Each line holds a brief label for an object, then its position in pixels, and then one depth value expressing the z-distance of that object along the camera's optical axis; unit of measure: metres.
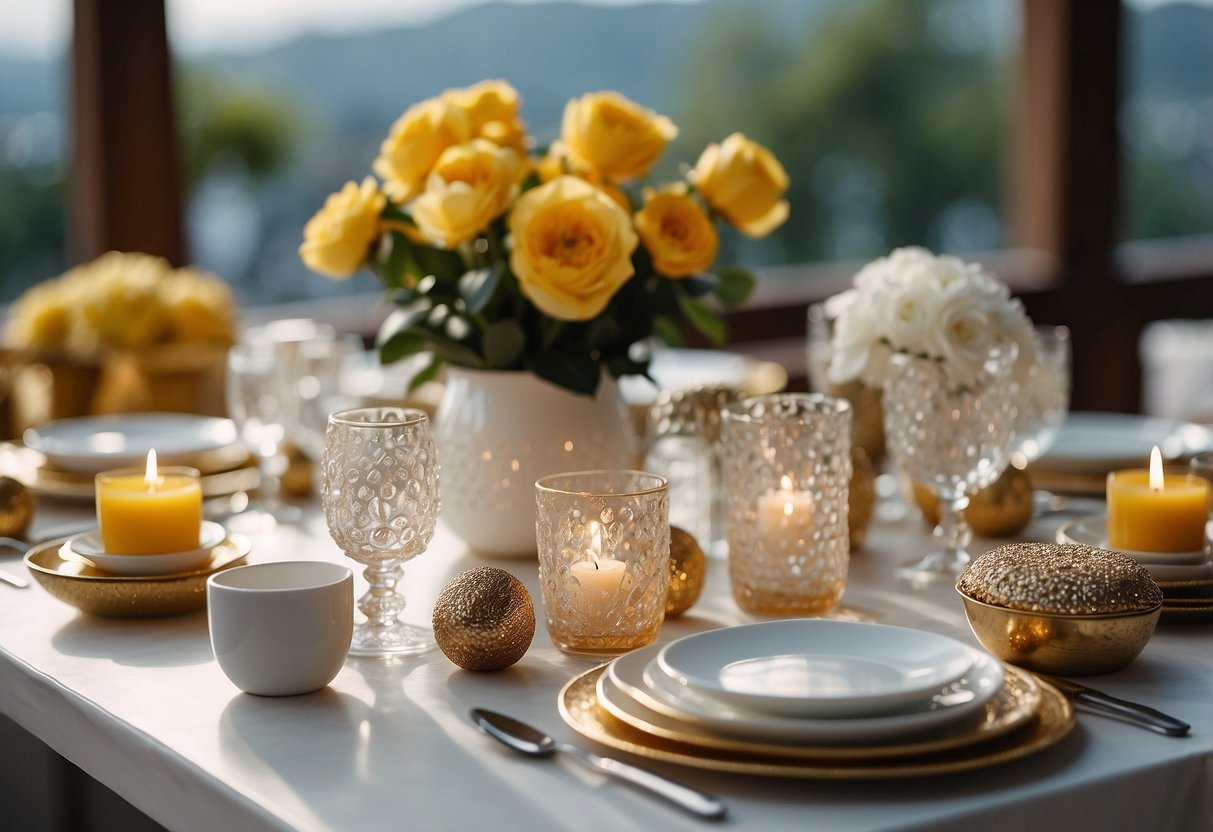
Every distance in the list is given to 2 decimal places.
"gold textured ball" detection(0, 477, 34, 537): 1.41
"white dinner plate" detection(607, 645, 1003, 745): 0.79
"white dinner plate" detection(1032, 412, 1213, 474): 1.60
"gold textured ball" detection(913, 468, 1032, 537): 1.39
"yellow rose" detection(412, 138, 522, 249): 1.24
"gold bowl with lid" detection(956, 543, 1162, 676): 0.96
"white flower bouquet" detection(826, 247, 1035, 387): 1.22
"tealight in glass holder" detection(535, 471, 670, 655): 1.02
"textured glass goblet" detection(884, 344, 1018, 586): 1.25
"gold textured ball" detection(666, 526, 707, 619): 1.14
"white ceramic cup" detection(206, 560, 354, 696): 0.95
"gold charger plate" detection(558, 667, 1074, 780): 0.77
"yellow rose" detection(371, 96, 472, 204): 1.34
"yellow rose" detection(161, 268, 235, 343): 2.11
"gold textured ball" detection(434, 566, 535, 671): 0.99
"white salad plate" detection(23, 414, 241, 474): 1.64
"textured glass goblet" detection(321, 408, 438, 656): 1.07
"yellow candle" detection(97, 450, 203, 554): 1.20
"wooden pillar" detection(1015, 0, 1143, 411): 4.39
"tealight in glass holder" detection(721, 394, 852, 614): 1.17
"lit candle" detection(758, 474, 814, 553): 1.16
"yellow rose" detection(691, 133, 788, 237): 1.37
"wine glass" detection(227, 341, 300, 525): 1.51
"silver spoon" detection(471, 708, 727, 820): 0.74
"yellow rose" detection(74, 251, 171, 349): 2.06
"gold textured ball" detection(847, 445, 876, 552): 1.36
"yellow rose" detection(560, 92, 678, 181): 1.32
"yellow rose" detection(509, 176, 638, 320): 1.21
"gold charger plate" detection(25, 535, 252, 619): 1.17
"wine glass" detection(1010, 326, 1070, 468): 1.45
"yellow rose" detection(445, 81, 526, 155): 1.37
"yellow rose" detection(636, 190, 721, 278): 1.31
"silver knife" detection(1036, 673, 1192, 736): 0.86
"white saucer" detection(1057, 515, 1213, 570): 1.13
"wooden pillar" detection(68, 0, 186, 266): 2.80
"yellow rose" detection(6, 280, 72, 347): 2.12
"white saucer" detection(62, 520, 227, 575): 1.19
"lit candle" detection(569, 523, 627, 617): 1.03
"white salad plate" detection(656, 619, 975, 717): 0.80
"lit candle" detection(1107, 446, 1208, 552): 1.13
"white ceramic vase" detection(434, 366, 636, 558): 1.34
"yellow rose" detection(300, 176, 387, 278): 1.35
